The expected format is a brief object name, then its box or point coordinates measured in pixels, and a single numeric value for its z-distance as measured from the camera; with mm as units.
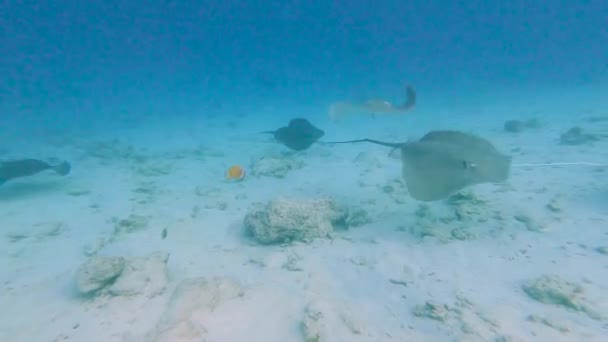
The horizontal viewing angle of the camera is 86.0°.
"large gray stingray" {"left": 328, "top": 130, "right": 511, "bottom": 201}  3877
